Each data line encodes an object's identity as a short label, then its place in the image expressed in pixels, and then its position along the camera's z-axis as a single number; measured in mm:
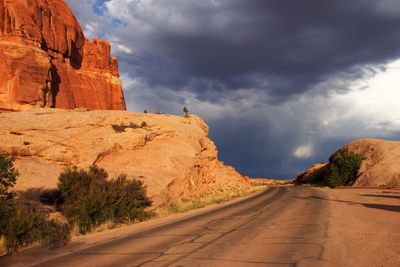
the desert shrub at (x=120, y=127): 35531
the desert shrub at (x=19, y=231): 12438
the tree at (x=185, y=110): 61803
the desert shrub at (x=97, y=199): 18203
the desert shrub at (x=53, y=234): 12859
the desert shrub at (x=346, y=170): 63062
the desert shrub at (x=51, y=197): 20750
